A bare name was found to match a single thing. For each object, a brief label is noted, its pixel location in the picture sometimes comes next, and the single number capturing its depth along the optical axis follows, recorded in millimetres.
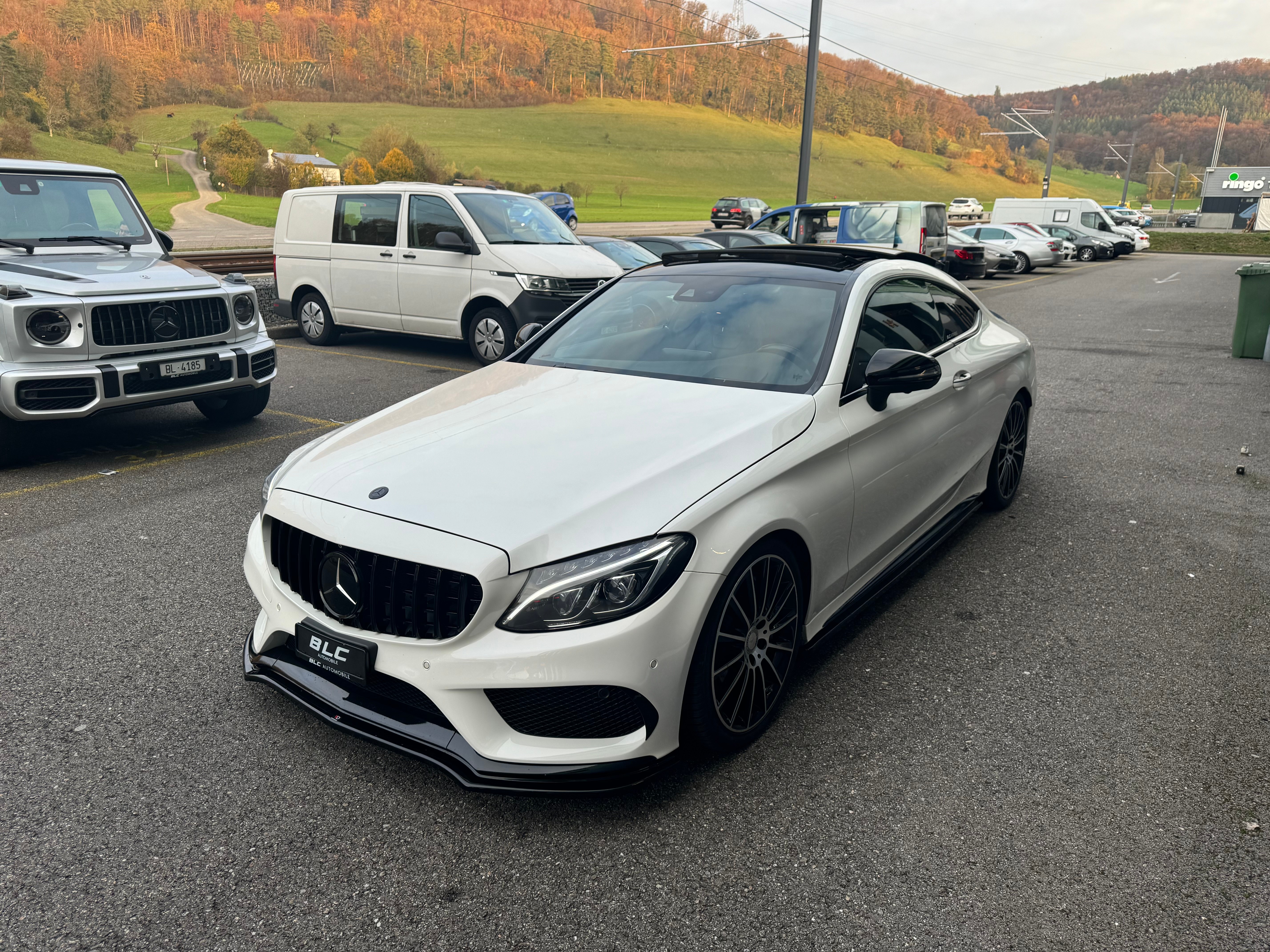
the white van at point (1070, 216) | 37656
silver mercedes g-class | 5668
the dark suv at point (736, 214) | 51031
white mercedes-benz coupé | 2459
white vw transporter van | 9727
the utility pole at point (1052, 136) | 46509
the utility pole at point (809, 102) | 18312
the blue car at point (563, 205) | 34688
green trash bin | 10859
